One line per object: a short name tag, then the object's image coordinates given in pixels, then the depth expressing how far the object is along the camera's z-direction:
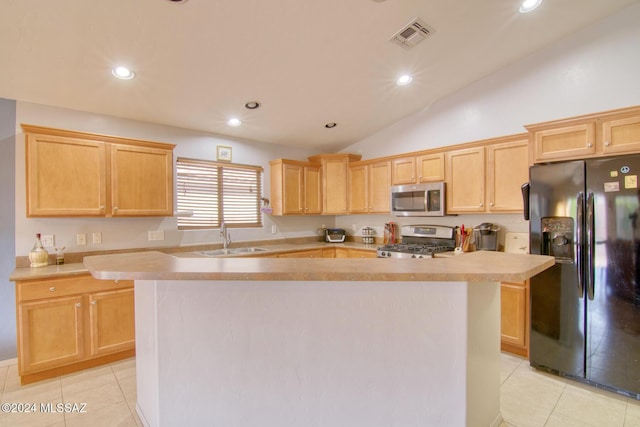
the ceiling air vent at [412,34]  2.47
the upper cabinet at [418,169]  3.73
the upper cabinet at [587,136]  2.29
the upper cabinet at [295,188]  4.42
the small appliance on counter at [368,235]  4.68
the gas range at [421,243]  3.57
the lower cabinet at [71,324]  2.46
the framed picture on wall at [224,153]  4.09
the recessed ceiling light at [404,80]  3.26
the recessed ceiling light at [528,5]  2.42
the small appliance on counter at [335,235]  4.89
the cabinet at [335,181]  4.74
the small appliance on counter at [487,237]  3.32
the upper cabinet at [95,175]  2.66
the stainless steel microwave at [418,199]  3.68
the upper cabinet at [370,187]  4.29
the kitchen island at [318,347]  1.50
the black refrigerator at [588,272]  2.23
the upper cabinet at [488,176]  3.11
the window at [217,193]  3.84
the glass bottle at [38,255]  2.77
